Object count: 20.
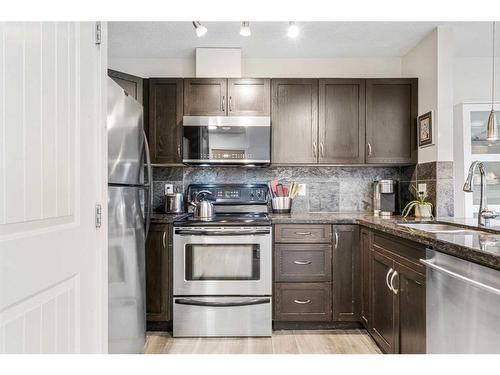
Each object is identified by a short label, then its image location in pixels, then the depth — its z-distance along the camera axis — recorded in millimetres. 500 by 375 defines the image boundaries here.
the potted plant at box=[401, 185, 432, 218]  2729
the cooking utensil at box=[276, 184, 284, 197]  3291
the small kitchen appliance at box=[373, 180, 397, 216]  3049
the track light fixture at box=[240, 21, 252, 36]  2293
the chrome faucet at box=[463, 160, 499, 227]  1851
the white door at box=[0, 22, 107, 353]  734
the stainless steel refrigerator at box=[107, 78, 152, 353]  1697
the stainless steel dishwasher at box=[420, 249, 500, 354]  1154
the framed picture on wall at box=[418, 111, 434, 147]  2768
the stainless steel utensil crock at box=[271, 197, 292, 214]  3244
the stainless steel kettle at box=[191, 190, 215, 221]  2904
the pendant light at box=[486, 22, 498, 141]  2123
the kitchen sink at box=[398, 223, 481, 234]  2179
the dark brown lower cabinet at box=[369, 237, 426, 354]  1742
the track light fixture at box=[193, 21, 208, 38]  2092
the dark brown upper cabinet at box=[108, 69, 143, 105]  2826
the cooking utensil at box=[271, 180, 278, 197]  3314
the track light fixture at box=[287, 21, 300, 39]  2293
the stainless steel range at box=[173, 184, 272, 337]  2656
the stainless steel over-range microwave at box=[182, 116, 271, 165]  2949
